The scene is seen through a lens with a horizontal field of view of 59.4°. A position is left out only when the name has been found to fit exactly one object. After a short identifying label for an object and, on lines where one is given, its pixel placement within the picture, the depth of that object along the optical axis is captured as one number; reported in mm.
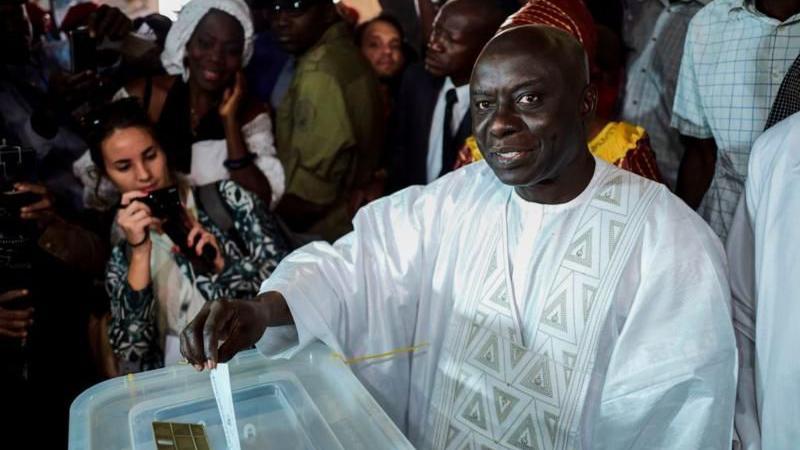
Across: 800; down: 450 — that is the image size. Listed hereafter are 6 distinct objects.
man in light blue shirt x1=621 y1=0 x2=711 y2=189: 3031
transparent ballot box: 1273
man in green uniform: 3168
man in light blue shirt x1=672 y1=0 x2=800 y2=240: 2336
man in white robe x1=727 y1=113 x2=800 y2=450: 1432
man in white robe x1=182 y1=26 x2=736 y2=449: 1365
